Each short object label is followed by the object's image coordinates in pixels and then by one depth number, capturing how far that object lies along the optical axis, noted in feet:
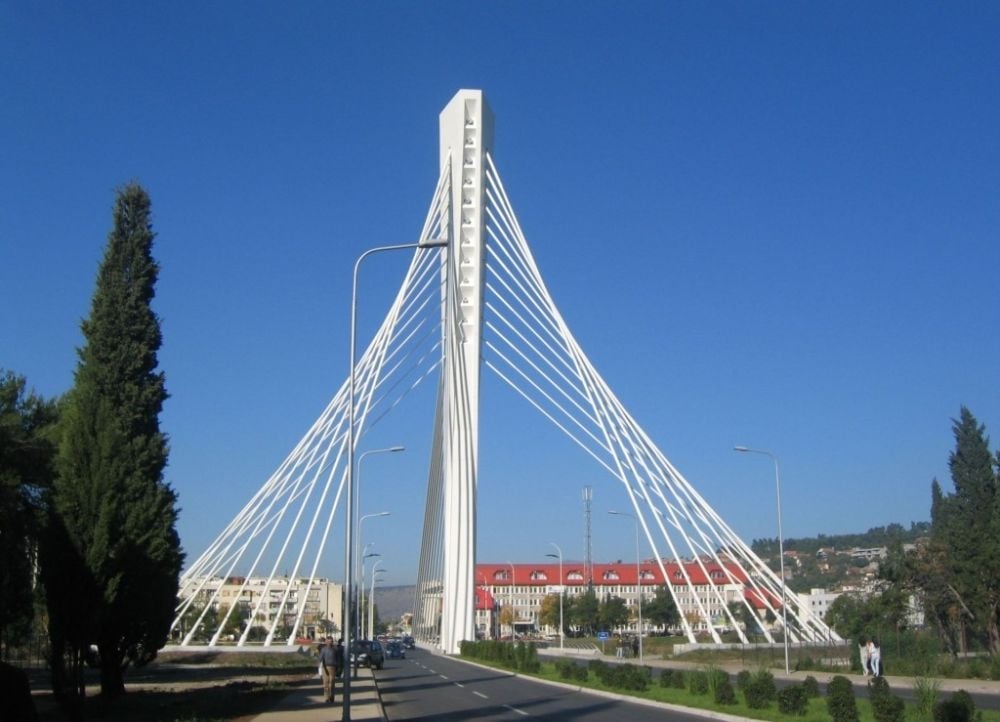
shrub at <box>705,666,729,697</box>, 64.90
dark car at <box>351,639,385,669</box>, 129.49
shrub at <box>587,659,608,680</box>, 85.18
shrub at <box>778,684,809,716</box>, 53.98
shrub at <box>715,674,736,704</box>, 61.67
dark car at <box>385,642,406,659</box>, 177.44
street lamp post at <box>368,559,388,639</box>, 223.77
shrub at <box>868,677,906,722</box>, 42.86
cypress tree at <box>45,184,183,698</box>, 54.85
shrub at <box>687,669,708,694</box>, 69.26
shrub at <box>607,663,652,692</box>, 73.97
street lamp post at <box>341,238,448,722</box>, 56.80
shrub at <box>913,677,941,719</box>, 45.16
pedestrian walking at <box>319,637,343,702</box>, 68.59
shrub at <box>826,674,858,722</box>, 44.68
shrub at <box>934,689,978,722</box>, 39.32
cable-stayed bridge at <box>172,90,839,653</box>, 109.81
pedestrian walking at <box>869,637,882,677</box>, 78.19
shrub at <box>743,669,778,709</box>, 57.67
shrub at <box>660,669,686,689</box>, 75.61
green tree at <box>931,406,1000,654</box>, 130.41
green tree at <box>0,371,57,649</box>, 56.90
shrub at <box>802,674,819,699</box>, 57.74
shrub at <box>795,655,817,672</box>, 106.22
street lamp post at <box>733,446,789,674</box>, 105.13
